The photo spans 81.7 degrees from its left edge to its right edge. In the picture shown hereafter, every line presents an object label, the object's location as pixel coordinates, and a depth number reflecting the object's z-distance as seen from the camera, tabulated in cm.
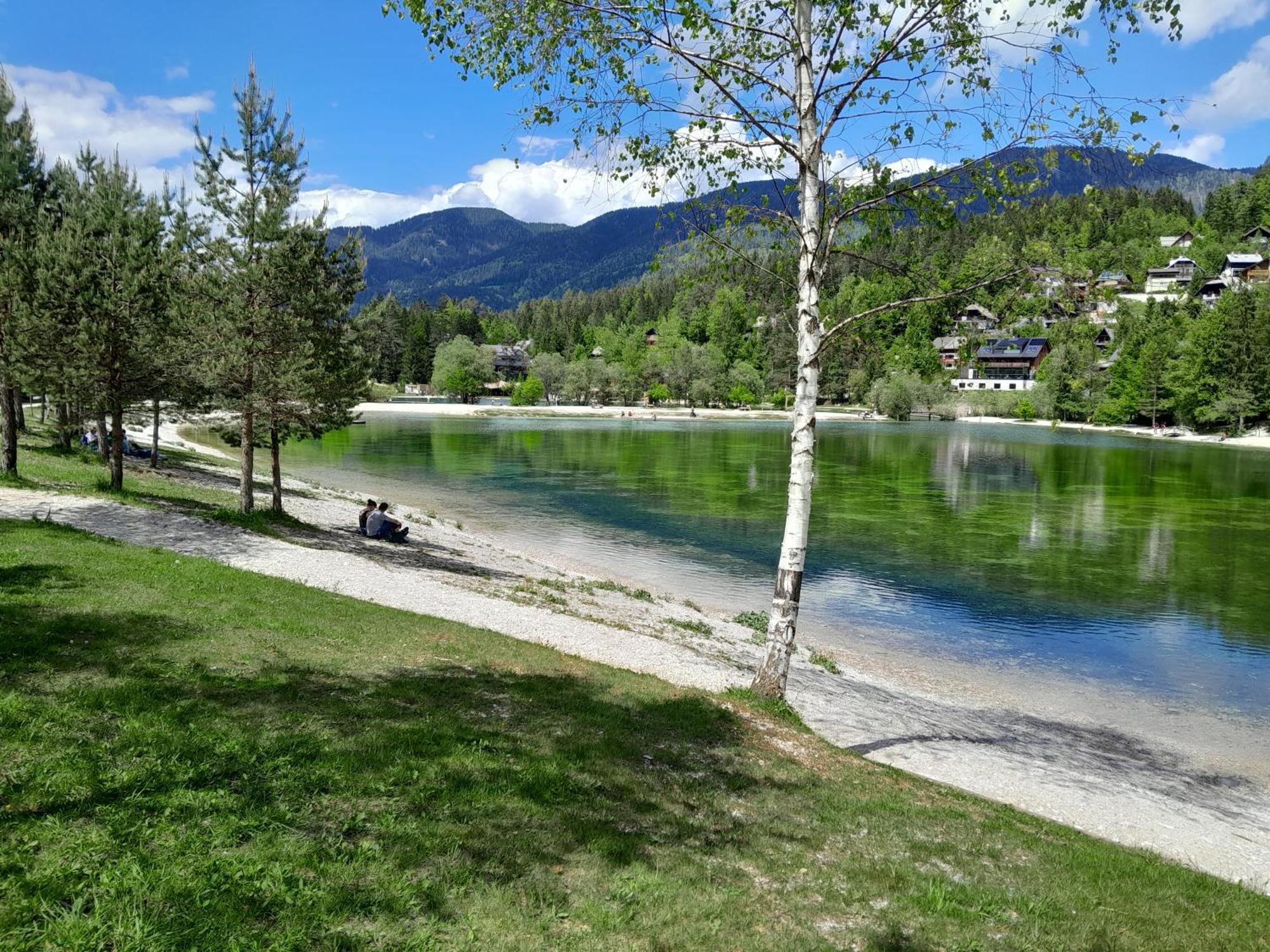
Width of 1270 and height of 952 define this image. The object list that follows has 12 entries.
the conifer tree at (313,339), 2305
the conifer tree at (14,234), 2441
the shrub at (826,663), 1844
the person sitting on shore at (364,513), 2775
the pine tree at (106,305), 2364
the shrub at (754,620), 2264
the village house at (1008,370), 17162
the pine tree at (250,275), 2266
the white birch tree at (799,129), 1033
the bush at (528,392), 17700
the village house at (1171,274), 18112
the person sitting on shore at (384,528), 2711
